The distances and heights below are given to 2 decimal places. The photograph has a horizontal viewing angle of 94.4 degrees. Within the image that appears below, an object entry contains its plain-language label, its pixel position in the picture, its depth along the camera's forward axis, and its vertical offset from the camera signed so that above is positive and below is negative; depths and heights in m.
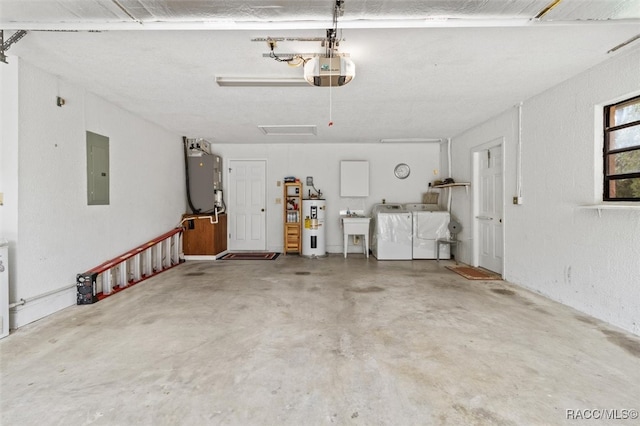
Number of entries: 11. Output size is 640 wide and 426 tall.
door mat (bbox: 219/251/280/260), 6.43 -1.06
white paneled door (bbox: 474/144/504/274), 4.80 +0.01
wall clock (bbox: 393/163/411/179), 7.04 +0.88
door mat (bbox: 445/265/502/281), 4.61 -1.08
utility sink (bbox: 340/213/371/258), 6.45 -0.39
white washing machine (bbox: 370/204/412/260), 6.18 -0.58
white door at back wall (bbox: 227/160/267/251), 7.12 +0.08
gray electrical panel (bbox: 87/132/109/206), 3.77 +0.52
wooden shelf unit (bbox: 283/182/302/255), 6.77 -0.29
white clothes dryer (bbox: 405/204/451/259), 6.14 -0.50
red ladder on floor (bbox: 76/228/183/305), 3.53 -0.89
